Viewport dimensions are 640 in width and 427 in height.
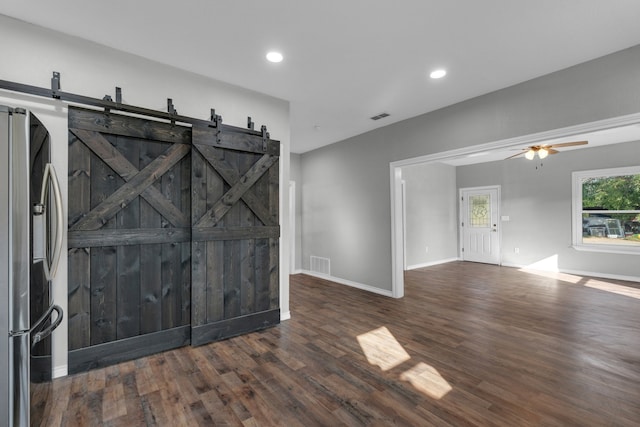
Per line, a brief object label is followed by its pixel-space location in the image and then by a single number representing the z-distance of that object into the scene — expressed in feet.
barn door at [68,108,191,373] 8.04
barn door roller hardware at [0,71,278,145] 7.20
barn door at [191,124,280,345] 9.68
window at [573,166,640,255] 18.90
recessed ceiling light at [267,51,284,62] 8.93
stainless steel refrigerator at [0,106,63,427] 4.62
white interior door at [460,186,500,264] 24.79
